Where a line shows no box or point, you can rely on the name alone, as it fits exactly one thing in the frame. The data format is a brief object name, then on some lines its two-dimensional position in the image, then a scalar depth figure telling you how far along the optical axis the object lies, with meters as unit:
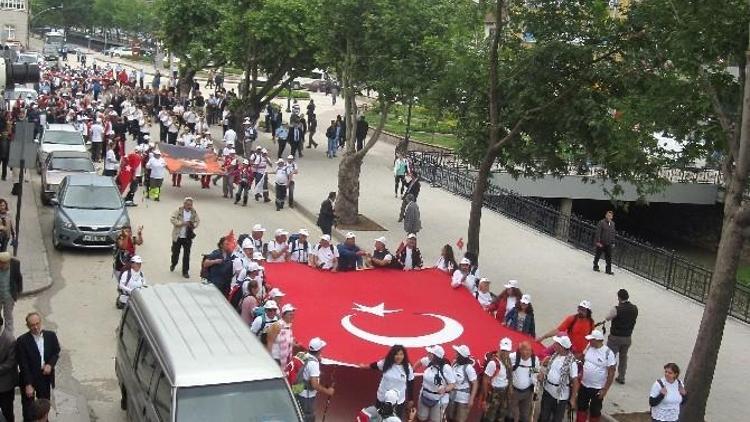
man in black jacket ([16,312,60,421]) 10.55
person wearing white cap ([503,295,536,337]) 13.79
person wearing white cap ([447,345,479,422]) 11.26
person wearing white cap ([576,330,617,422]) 12.03
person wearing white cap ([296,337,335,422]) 10.70
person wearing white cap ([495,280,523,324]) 14.23
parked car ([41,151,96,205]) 24.80
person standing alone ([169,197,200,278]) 18.22
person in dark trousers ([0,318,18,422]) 10.52
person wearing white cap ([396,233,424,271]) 17.59
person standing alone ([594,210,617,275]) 22.42
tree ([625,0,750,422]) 12.38
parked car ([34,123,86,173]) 27.91
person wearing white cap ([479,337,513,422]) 11.50
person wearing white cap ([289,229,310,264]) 16.86
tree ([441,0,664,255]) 17.61
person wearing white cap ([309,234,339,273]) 16.50
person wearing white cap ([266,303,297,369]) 11.45
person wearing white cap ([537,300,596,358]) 13.18
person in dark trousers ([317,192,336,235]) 22.42
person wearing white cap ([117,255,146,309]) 14.83
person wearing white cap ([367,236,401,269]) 16.50
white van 9.03
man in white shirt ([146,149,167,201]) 25.89
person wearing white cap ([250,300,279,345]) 11.80
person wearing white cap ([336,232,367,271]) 16.73
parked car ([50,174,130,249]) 20.02
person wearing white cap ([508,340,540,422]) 11.66
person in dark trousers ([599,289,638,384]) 13.98
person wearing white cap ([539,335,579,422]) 11.68
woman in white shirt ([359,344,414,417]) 10.84
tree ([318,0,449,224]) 23.05
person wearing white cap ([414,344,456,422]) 11.05
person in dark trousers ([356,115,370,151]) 36.19
